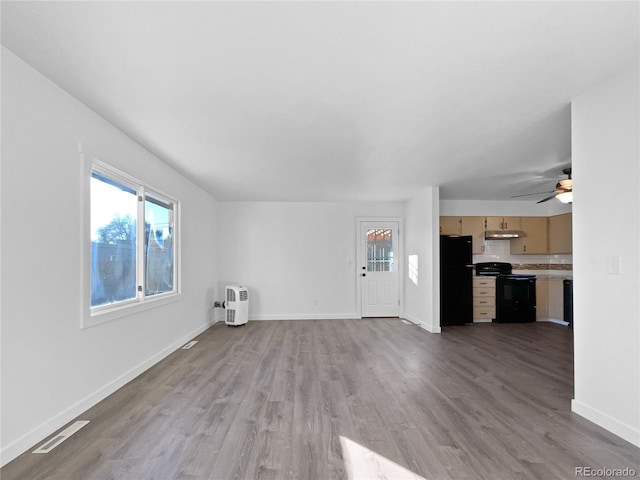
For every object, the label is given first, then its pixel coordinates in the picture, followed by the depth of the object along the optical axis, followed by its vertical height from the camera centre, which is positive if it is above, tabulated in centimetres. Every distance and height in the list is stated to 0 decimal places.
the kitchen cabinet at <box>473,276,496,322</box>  685 -114
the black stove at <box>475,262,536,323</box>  686 -114
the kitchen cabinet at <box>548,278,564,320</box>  700 -116
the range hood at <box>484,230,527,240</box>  706 +18
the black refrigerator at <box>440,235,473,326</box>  647 -73
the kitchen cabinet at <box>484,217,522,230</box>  719 +42
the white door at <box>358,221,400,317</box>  714 -54
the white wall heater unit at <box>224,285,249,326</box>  620 -116
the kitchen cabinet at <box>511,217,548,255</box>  719 +8
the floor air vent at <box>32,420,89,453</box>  210 -129
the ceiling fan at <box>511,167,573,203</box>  420 +65
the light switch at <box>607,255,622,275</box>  229 -15
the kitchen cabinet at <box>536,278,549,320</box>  706 -116
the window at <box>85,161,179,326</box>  299 -1
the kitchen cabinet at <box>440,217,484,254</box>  712 +31
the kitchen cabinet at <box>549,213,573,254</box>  677 +18
